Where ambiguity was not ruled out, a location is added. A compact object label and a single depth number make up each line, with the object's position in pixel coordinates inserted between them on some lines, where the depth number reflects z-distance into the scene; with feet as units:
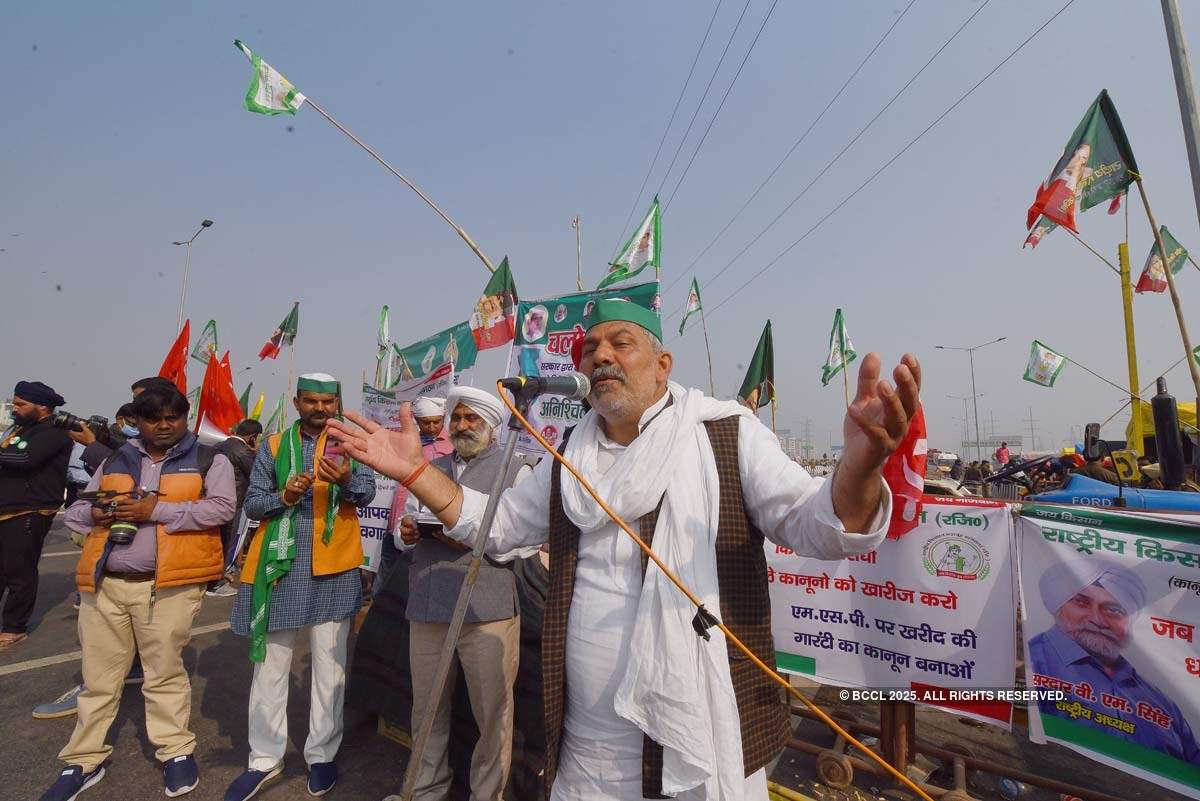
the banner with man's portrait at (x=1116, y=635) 8.48
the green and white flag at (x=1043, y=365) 44.45
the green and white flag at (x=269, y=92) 28.43
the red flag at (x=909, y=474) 9.10
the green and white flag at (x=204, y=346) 39.40
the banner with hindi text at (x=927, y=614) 9.92
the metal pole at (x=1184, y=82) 15.43
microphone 5.61
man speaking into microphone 4.76
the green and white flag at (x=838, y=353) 37.65
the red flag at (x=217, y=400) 18.14
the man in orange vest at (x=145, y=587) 9.61
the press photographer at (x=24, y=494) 16.20
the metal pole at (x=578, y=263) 48.96
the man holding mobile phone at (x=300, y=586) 9.75
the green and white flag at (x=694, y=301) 42.93
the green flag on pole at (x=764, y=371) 28.30
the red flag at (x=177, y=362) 20.98
